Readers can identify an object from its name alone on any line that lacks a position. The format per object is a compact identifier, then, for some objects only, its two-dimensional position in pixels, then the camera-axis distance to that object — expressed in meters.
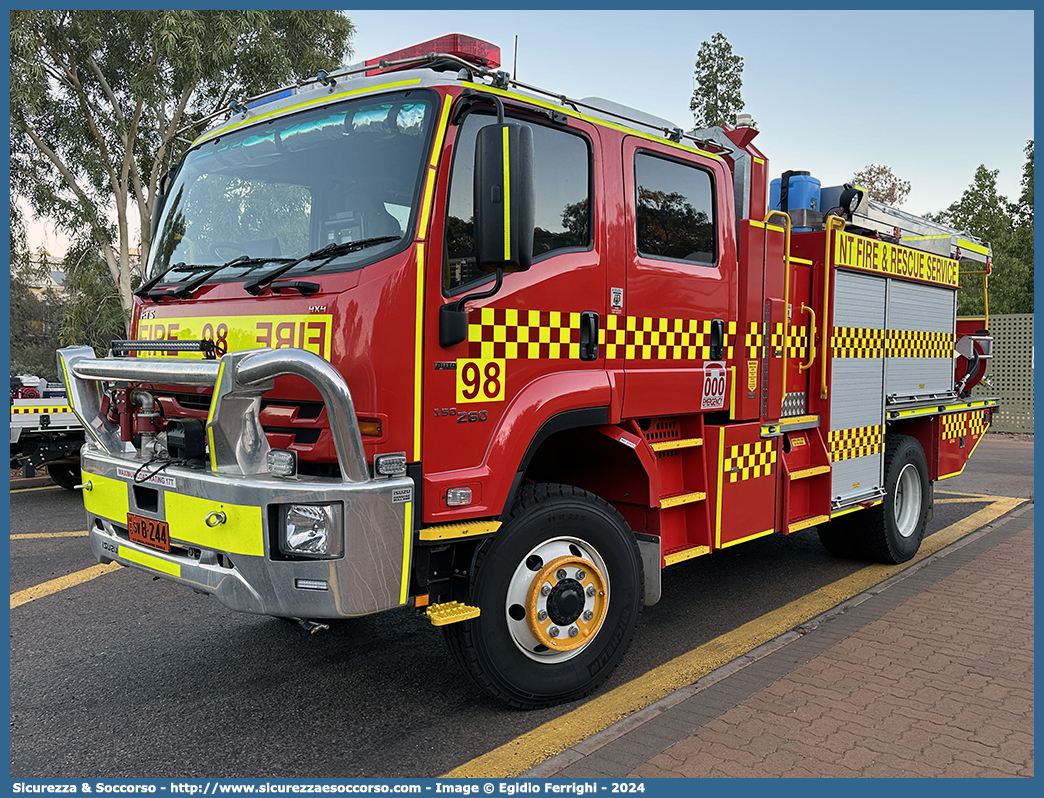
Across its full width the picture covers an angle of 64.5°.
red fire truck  3.20
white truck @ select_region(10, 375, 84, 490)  8.07
